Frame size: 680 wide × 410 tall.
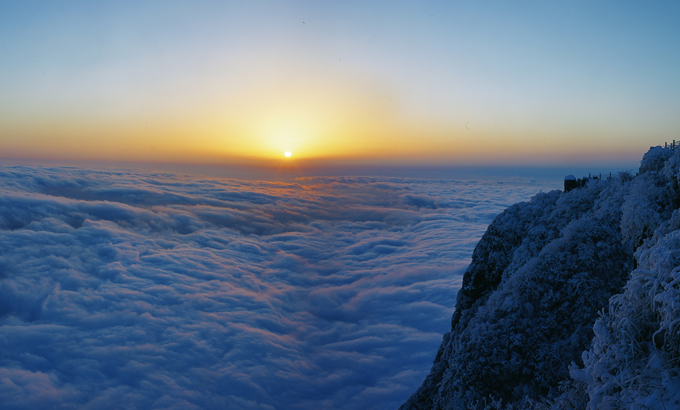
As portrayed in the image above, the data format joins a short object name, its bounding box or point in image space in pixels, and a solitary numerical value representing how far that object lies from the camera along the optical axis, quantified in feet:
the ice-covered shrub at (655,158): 51.82
